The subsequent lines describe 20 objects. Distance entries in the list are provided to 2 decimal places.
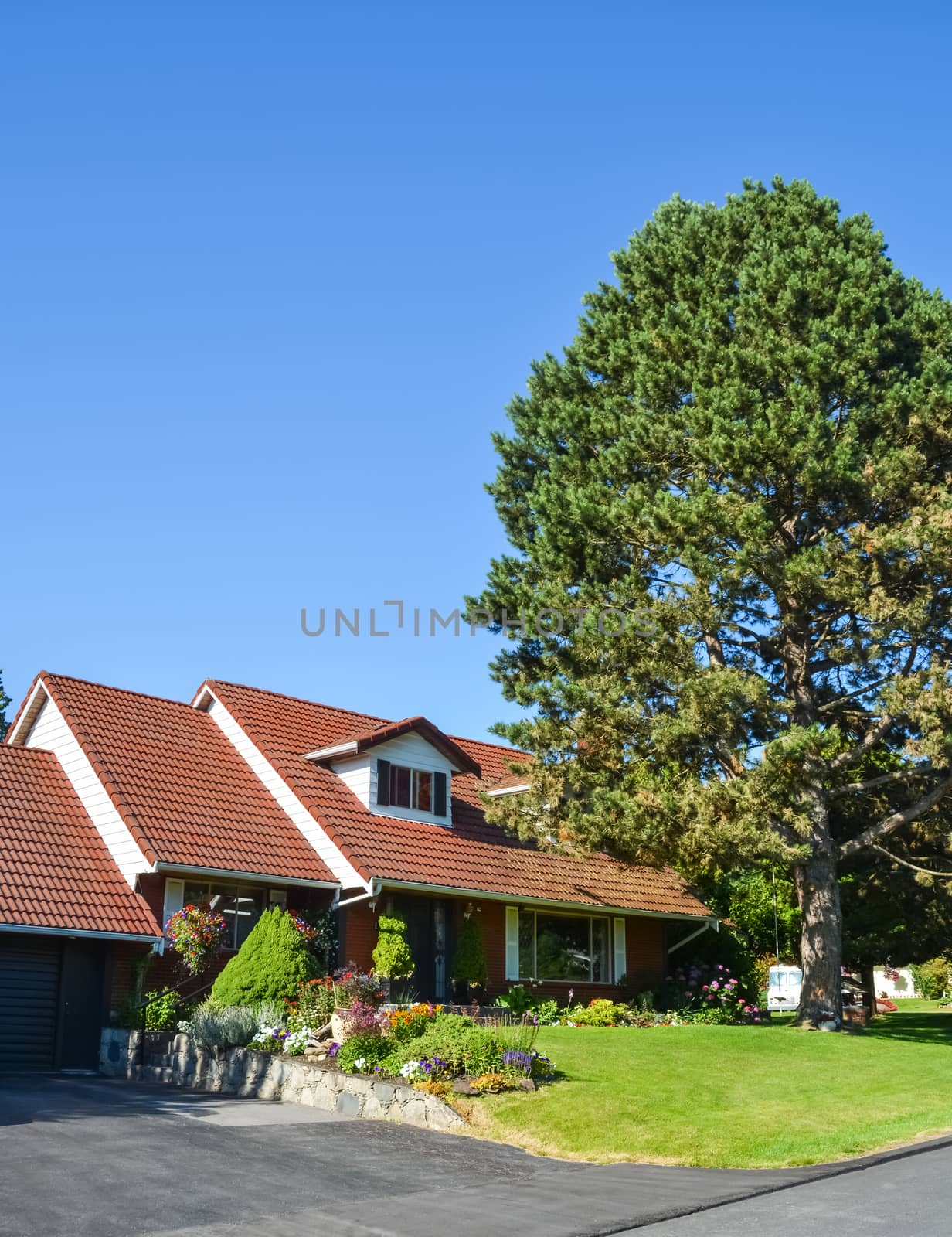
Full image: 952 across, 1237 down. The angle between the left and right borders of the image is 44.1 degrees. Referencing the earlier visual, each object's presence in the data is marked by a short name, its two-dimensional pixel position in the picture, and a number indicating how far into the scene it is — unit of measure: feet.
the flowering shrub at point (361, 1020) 56.80
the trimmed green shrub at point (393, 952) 76.23
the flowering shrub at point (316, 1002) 61.41
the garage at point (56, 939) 65.31
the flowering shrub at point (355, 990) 61.52
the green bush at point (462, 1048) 53.26
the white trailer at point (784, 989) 155.53
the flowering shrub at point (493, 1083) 51.16
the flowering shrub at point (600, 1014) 83.92
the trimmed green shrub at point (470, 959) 82.94
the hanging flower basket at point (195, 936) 69.97
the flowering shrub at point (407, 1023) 57.11
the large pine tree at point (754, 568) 75.97
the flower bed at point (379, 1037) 52.95
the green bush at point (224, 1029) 60.08
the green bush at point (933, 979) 238.68
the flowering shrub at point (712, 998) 90.89
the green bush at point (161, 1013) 67.26
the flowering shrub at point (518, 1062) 52.85
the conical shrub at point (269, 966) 65.46
